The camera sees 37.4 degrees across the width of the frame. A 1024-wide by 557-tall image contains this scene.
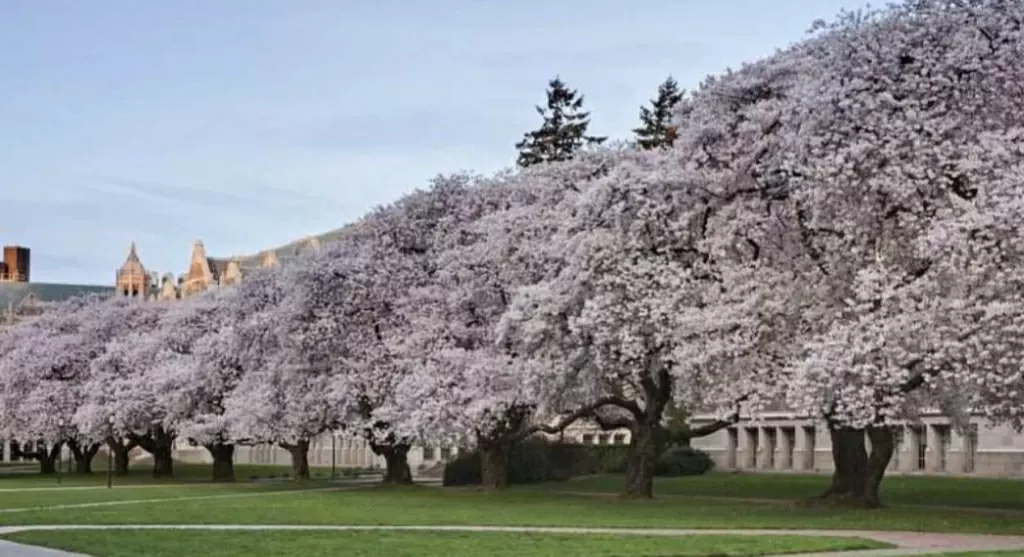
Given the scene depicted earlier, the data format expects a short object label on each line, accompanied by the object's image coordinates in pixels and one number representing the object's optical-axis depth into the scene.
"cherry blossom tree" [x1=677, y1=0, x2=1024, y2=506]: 30.55
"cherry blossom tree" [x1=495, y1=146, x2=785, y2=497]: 37.03
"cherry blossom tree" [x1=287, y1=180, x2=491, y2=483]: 51.94
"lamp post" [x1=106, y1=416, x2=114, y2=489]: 70.88
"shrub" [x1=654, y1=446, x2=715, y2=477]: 71.12
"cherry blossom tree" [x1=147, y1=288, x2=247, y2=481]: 63.00
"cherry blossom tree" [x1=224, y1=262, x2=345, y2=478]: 53.97
